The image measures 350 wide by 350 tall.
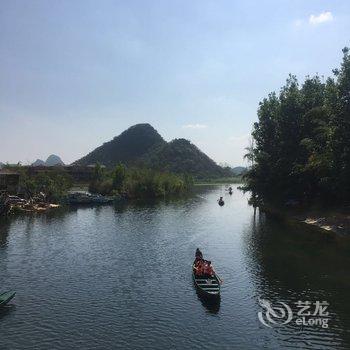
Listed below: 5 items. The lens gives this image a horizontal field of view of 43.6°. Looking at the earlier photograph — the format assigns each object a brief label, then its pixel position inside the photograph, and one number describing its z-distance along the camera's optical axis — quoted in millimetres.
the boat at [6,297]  37569
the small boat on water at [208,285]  40312
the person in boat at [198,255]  50938
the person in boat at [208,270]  45125
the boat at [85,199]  137625
